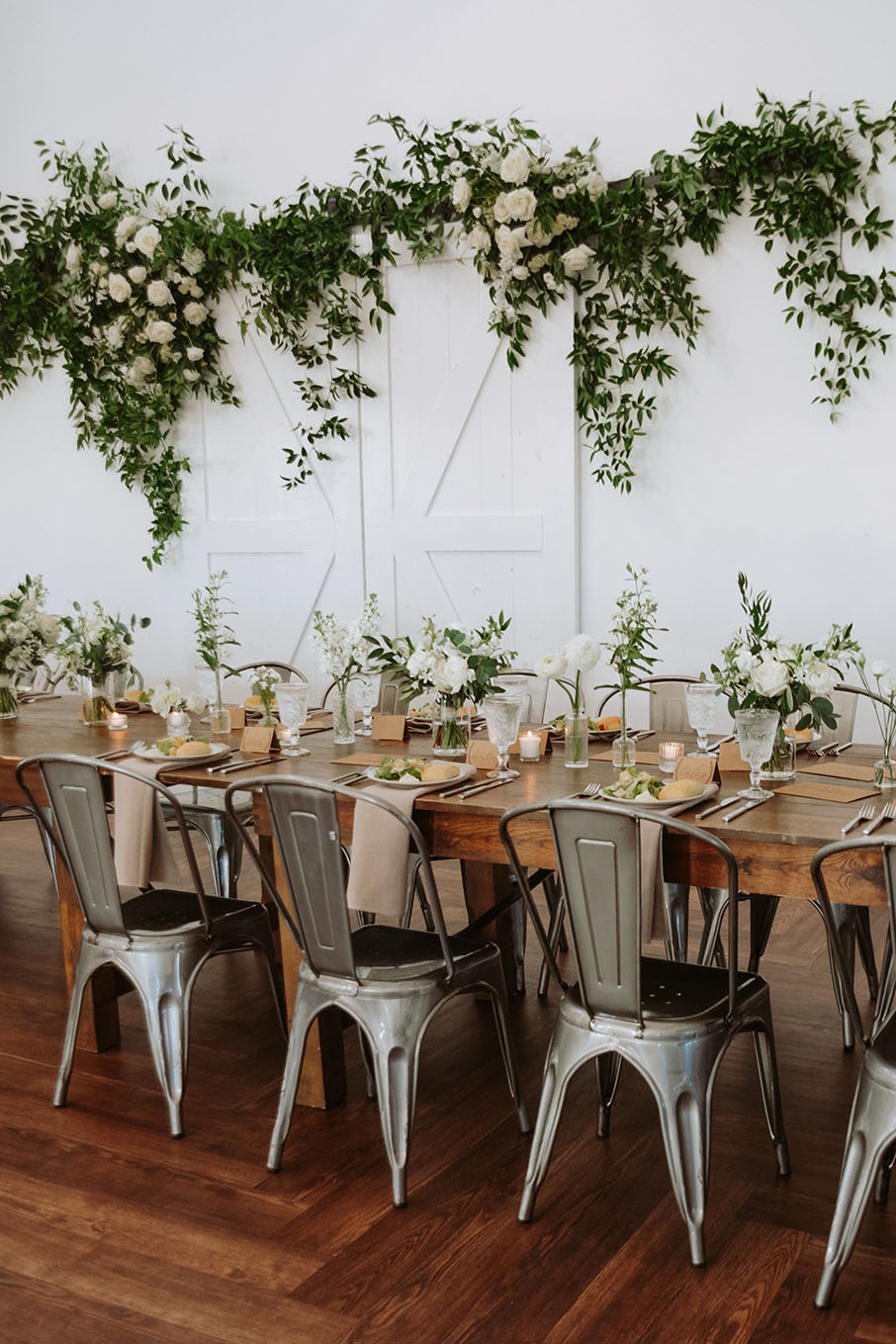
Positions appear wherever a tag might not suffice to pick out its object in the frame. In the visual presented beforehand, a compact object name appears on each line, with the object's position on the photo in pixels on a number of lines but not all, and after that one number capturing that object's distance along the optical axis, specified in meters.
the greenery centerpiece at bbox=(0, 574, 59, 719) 4.41
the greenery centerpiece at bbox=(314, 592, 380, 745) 3.77
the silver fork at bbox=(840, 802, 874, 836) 2.69
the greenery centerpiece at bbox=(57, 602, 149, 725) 4.34
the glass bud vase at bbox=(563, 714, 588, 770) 3.42
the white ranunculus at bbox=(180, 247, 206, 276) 6.42
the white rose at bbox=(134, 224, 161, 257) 6.33
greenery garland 5.13
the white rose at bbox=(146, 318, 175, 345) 6.44
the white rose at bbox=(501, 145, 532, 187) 5.41
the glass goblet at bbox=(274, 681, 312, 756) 3.78
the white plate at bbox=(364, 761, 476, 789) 3.13
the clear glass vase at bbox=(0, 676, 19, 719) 4.61
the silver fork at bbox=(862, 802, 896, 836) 2.67
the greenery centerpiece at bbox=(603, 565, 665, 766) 3.28
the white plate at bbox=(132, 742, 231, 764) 3.57
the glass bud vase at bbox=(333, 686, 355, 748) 3.88
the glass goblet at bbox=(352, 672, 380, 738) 3.98
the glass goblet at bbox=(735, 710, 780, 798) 3.02
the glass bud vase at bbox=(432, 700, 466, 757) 3.54
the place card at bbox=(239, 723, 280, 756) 3.73
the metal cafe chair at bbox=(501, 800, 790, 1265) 2.51
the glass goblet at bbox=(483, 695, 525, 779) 3.35
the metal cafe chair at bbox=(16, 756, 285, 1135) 3.16
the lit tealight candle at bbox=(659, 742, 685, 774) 3.27
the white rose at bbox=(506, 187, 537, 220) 5.41
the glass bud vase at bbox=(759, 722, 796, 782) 3.16
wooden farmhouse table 2.59
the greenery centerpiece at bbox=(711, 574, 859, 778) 3.03
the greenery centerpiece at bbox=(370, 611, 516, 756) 3.43
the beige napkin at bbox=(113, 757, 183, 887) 3.30
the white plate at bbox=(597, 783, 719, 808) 2.84
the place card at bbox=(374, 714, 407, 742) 3.89
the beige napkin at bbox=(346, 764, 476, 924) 2.96
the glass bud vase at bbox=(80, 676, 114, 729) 4.42
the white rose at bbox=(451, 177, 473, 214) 5.53
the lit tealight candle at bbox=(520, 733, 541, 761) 3.56
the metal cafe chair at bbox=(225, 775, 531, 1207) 2.80
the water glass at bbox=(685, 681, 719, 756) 3.48
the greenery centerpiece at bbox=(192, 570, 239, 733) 4.05
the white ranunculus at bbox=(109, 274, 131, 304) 6.44
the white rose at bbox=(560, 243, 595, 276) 5.43
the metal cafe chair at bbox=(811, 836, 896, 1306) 2.31
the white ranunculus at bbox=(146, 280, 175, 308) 6.38
